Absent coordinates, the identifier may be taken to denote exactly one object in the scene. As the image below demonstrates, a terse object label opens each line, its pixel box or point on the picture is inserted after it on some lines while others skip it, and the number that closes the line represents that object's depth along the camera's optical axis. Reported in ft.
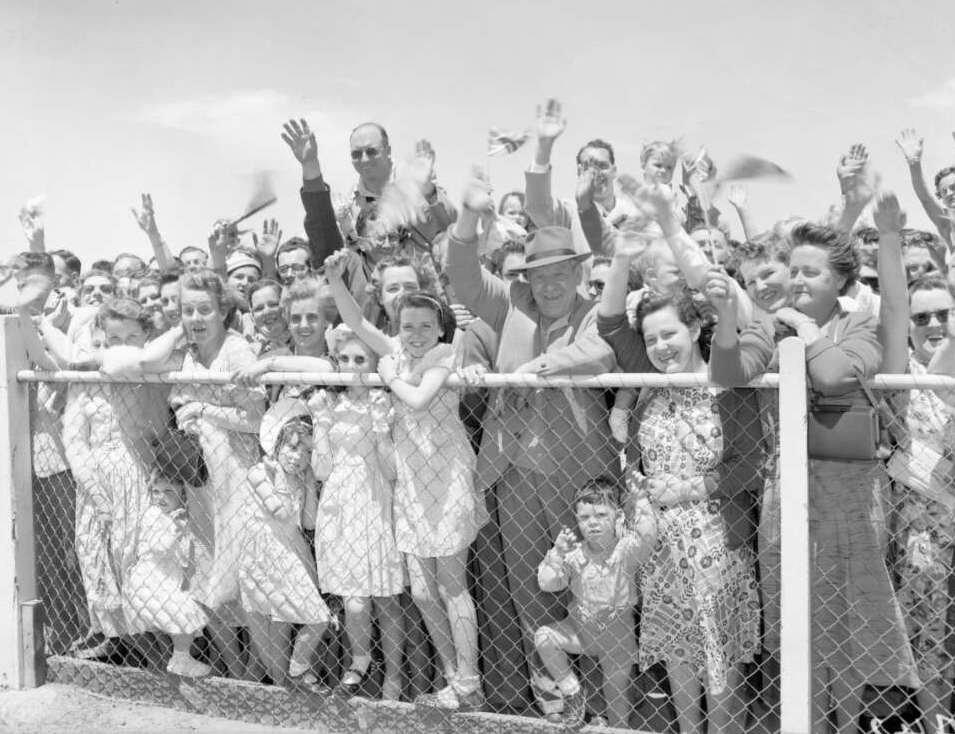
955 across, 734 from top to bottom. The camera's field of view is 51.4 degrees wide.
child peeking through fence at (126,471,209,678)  14.28
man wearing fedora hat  12.05
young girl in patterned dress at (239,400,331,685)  13.34
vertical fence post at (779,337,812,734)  10.76
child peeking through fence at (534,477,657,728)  11.64
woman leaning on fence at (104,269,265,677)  13.75
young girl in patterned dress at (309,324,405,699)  12.75
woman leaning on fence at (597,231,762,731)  11.30
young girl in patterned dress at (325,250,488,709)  12.37
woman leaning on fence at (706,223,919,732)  10.72
